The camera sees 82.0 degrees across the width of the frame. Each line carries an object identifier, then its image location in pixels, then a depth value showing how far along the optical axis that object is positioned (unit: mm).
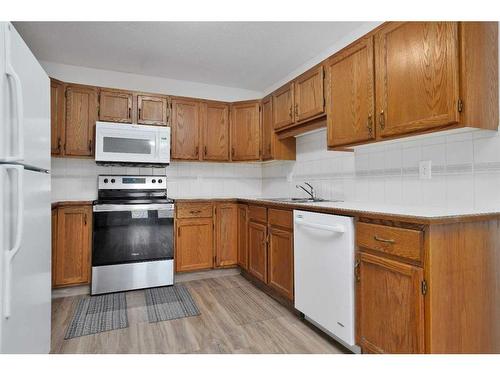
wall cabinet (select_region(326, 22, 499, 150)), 1468
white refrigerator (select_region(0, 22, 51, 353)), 1098
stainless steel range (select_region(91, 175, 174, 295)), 2791
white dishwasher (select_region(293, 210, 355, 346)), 1705
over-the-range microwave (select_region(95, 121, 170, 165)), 2941
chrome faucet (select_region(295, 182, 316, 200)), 2987
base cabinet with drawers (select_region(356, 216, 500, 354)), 1301
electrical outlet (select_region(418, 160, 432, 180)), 1889
